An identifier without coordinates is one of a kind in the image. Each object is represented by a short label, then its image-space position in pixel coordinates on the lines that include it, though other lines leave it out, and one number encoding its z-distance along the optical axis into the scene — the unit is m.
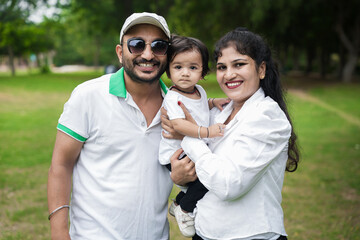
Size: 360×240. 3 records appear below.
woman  2.02
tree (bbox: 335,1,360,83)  23.28
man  2.44
